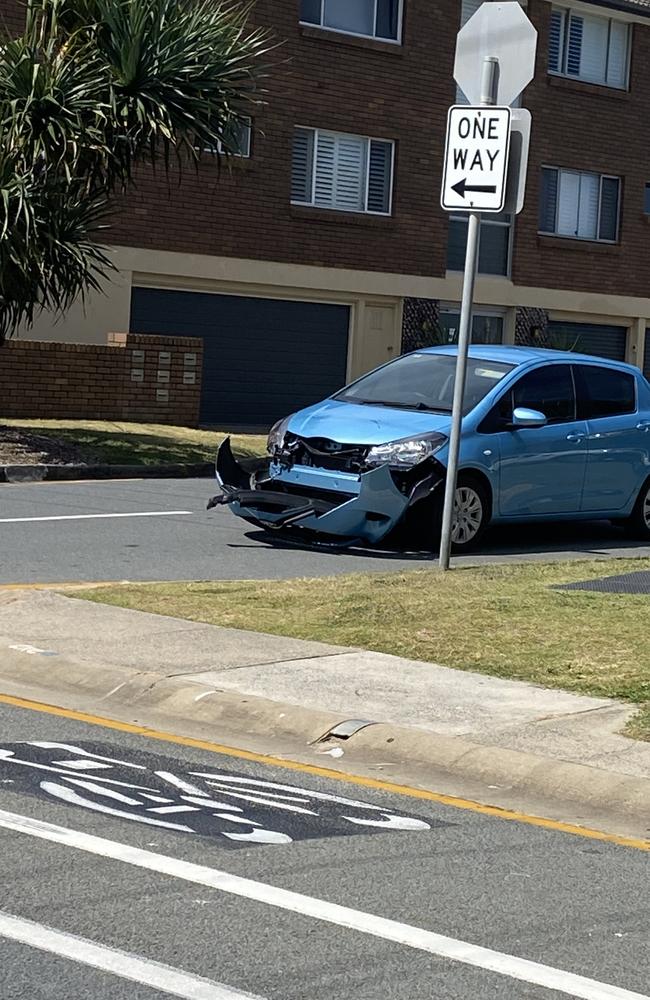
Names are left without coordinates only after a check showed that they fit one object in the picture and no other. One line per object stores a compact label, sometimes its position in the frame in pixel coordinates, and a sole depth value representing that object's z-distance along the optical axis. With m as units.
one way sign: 11.26
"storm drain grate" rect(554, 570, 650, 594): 11.32
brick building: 27.41
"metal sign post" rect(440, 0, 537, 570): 11.30
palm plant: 19.03
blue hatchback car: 13.40
